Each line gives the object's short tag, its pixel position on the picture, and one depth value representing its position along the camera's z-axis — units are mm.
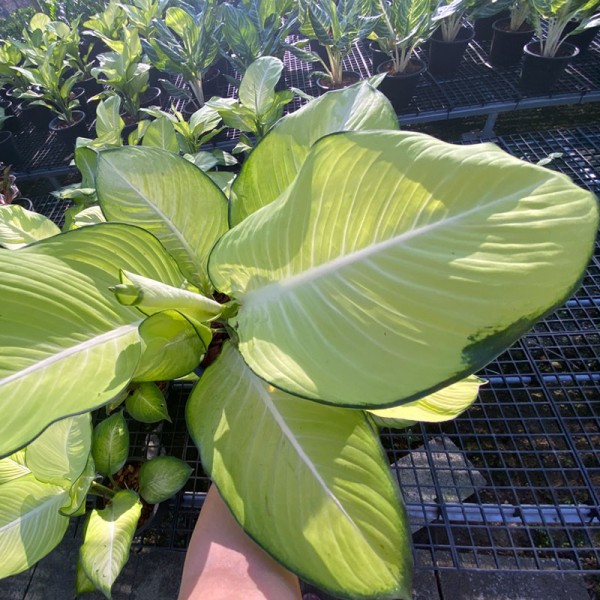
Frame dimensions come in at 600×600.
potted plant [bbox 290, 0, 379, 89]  1907
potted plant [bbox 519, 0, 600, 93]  1895
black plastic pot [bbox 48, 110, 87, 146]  2318
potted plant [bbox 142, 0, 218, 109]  1950
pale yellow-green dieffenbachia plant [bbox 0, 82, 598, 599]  378
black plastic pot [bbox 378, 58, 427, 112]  2088
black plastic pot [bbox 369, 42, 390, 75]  2281
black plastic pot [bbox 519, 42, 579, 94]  2010
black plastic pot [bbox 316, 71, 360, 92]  2166
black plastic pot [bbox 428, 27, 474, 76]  2295
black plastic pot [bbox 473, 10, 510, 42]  2572
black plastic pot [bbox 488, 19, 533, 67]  2271
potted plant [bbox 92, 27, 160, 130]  1942
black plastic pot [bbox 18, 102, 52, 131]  2600
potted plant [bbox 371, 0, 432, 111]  1874
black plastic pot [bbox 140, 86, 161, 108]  2482
